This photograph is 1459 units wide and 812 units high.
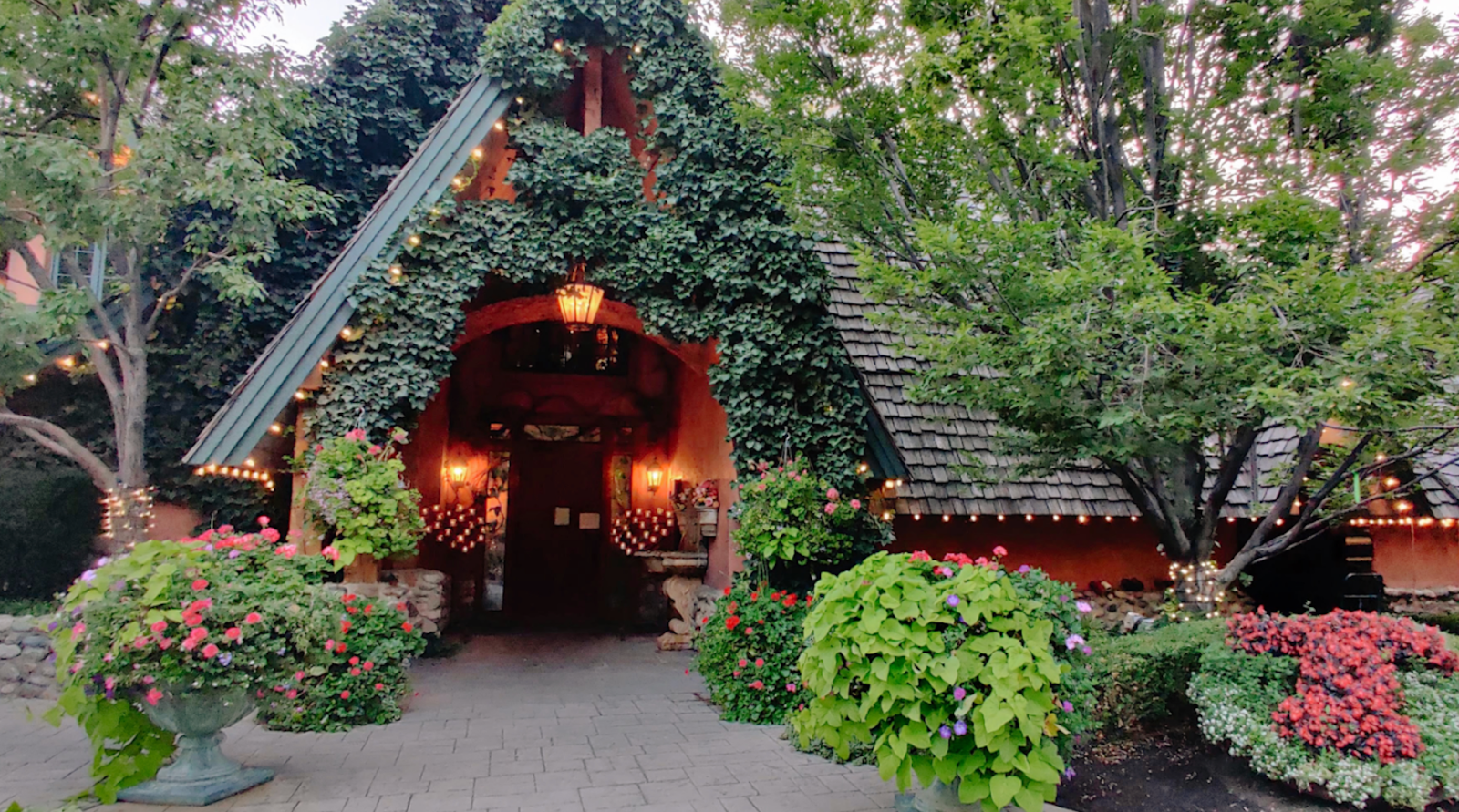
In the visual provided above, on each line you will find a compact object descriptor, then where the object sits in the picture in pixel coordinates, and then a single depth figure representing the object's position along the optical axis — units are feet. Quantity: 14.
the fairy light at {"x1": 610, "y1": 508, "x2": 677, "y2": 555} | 32.27
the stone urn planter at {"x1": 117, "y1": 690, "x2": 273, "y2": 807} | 13.06
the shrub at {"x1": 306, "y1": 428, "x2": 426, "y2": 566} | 19.74
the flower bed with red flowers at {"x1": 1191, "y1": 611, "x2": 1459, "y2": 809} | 12.62
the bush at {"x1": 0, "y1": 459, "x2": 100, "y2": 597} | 25.22
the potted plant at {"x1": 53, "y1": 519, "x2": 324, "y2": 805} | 12.41
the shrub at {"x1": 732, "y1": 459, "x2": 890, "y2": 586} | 19.74
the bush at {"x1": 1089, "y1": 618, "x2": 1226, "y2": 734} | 15.48
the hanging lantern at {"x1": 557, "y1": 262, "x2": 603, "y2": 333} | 23.40
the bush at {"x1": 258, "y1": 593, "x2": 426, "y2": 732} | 17.75
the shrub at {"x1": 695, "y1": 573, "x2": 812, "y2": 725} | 18.98
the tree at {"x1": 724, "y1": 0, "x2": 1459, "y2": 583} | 14.67
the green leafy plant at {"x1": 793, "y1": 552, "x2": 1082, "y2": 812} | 10.64
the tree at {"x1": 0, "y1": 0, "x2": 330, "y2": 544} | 21.12
